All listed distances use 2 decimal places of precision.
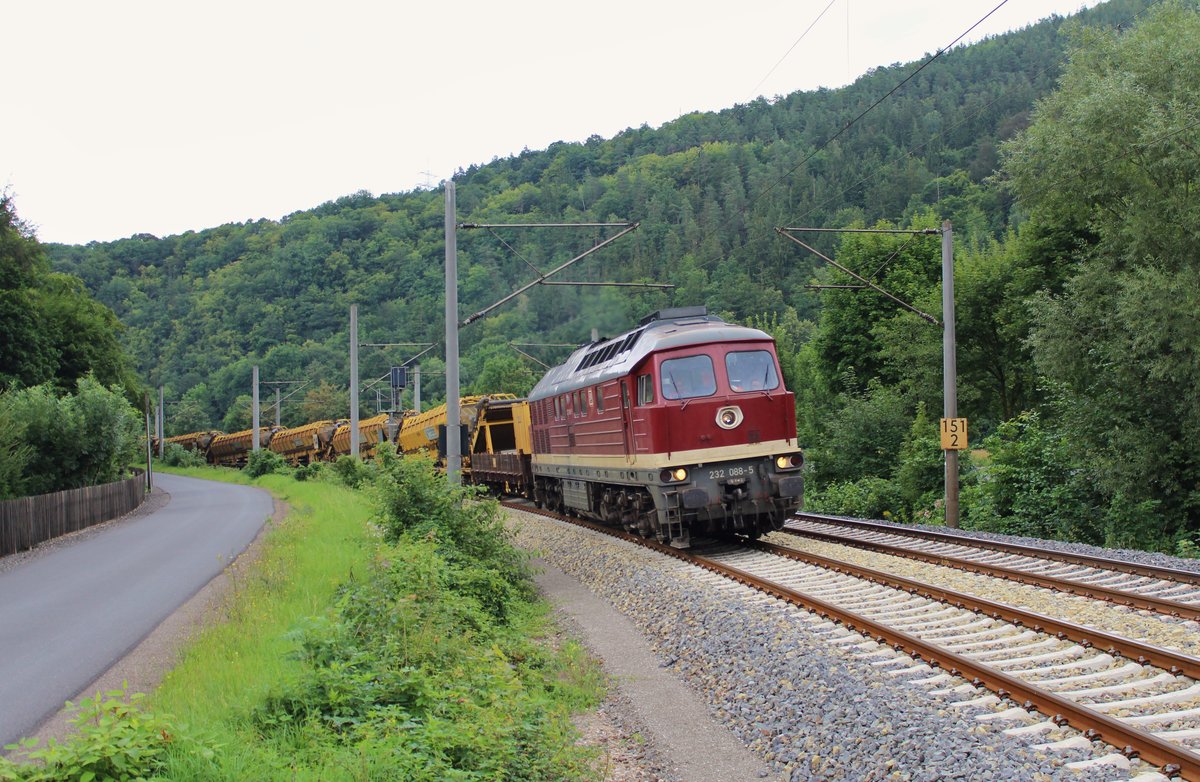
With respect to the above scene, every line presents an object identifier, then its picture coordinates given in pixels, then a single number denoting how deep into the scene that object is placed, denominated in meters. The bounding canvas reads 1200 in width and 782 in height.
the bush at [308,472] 46.06
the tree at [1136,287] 18.69
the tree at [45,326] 39.24
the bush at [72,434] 29.45
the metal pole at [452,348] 17.75
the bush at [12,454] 24.55
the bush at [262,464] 55.19
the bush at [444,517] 14.12
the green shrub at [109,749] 4.71
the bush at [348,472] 32.03
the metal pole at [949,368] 20.08
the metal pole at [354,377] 31.48
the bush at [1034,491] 20.69
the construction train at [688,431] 15.35
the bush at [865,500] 26.20
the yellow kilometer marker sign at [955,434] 20.46
